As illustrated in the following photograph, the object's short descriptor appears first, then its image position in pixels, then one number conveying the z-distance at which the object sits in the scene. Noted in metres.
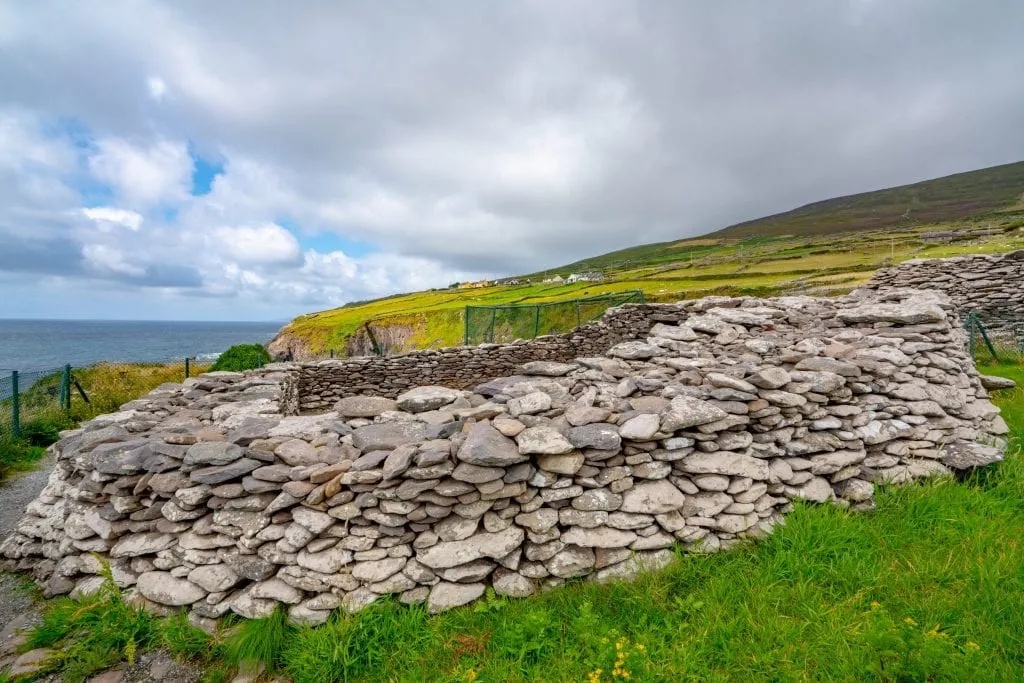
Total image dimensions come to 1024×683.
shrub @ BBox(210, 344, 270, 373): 15.07
